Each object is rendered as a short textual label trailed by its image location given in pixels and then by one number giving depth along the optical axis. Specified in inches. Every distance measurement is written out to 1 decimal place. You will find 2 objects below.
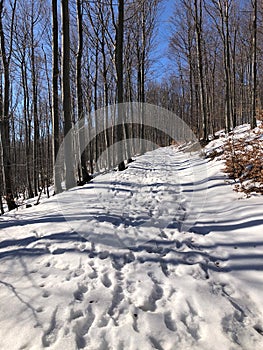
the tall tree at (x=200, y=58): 477.1
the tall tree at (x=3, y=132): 309.1
